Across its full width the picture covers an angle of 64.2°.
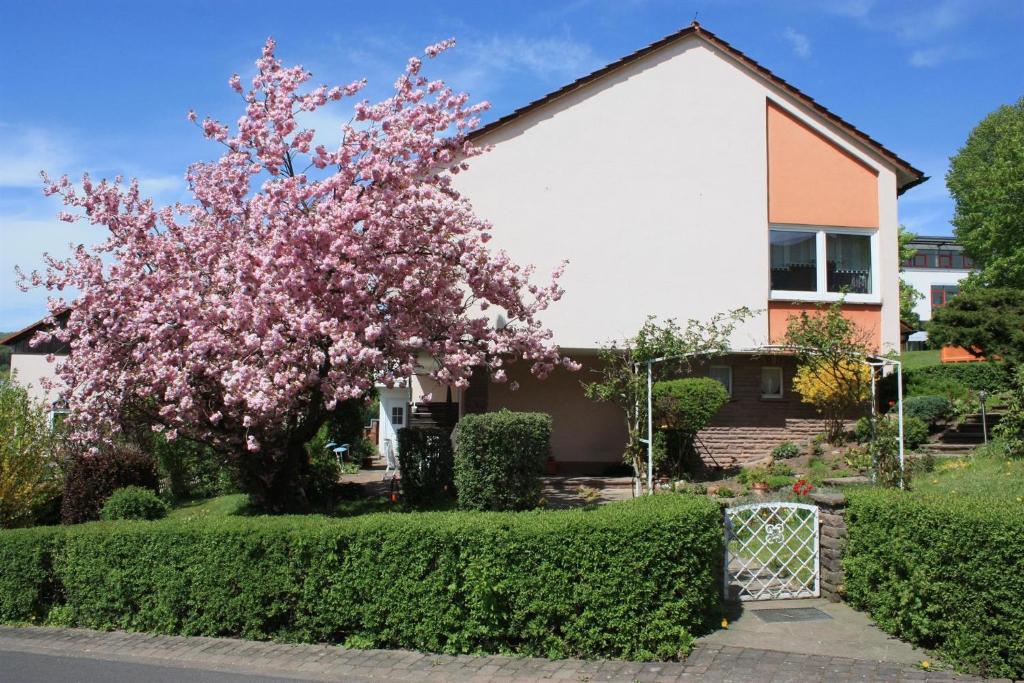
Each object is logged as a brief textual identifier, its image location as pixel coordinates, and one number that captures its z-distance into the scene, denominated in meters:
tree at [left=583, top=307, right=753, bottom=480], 13.53
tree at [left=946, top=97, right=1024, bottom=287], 33.25
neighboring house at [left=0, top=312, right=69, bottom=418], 31.36
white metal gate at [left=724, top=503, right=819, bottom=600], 8.58
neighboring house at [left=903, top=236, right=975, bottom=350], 58.25
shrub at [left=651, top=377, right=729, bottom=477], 14.52
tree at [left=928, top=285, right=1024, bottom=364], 16.95
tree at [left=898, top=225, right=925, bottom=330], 48.41
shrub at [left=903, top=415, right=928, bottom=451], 15.69
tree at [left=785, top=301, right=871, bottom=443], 11.98
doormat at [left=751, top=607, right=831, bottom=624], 7.95
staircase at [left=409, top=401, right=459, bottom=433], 19.91
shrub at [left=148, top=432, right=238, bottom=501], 16.95
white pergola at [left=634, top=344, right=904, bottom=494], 11.41
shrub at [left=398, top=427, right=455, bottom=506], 12.89
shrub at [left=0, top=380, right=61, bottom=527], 13.19
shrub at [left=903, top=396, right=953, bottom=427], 17.34
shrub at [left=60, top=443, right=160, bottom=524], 13.82
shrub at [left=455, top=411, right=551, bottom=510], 11.10
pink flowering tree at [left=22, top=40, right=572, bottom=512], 9.66
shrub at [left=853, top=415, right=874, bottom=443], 12.52
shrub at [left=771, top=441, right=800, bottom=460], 16.38
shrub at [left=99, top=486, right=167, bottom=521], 12.45
